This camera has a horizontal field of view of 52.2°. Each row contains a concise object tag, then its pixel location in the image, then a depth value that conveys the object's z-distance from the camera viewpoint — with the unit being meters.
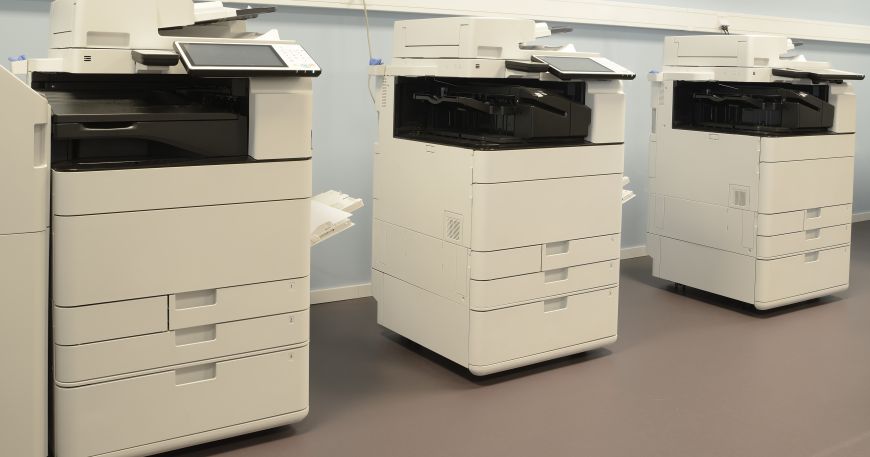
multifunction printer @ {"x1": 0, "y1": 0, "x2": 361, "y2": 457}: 1.99
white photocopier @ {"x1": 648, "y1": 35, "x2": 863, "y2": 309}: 3.66
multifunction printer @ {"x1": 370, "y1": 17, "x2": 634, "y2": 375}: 2.82
